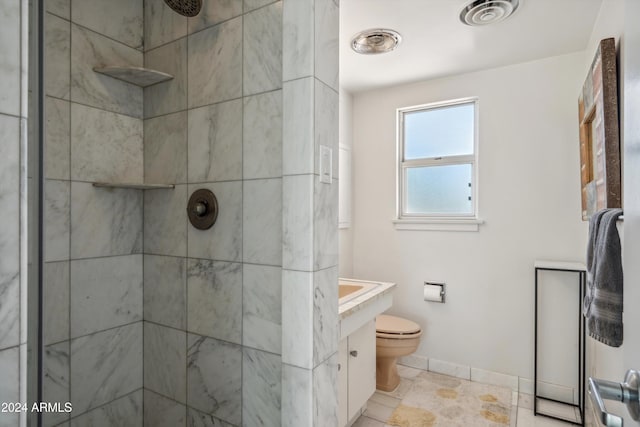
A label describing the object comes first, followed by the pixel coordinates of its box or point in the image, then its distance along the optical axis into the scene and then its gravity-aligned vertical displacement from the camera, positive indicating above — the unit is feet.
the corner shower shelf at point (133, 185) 4.43 +0.37
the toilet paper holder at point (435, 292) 9.04 -2.06
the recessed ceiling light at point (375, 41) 6.86 +3.60
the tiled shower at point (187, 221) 3.62 -0.06
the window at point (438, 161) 9.09 +1.46
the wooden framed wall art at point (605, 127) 4.54 +1.22
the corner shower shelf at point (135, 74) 4.50 +1.88
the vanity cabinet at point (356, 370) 5.87 -2.89
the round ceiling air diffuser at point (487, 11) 5.79 +3.55
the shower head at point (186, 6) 4.16 +2.56
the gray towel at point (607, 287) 3.63 -0.78
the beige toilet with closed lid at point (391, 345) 7.83 -3.01
